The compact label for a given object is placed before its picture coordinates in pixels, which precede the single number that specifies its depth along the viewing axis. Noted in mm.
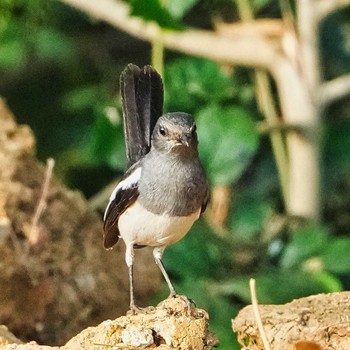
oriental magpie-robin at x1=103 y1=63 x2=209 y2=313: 3434
